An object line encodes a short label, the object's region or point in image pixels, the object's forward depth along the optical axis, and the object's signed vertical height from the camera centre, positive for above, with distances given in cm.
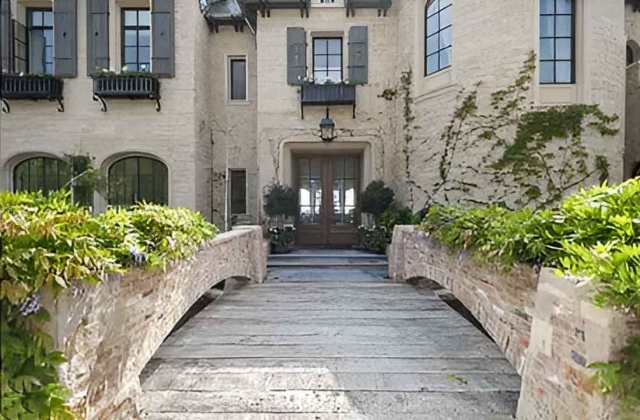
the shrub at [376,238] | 827 -78
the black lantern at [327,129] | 889 +169
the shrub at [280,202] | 853 -1
